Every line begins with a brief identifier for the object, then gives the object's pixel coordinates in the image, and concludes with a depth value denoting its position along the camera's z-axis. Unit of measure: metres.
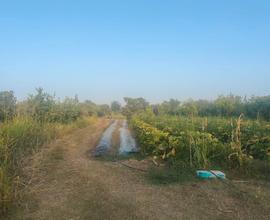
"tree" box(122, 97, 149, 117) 49.31
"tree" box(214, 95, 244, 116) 18.65
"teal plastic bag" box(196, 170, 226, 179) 4.71
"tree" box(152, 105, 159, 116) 33.28
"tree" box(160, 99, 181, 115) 26.41
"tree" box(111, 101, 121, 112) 71.93
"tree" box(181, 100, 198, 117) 21.25
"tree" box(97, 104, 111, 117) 54.70
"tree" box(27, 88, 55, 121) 12.44
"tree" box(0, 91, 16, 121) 7.43
